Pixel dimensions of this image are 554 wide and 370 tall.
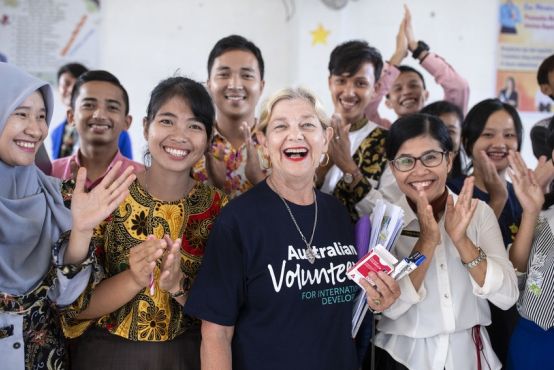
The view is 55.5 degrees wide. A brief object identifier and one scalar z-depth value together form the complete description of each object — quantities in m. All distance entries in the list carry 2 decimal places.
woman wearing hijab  1.41
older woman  1.48
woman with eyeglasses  1.65
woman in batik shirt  1.56
